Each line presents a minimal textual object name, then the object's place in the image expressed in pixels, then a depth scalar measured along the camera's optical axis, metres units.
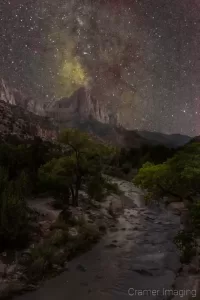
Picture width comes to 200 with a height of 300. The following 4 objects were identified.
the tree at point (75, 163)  29.97
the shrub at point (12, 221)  19.86
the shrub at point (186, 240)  15.86
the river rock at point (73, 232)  23.23
